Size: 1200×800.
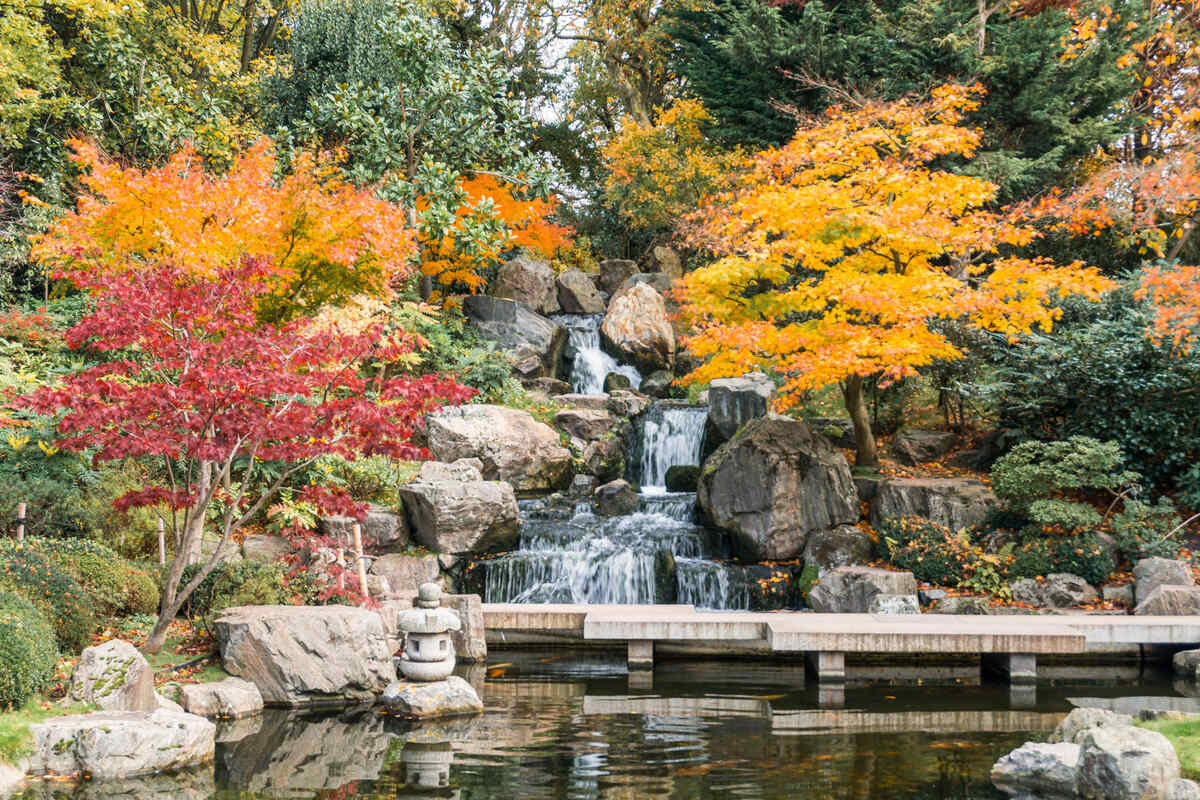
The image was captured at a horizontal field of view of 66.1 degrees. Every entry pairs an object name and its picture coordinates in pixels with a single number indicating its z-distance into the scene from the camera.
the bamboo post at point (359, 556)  9.43
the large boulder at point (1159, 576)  10.71
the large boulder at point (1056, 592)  10.97
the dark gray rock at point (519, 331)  20.08
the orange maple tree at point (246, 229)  12.55
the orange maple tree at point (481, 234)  17.30
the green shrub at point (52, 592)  7.64
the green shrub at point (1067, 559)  11.29
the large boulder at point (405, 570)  11.87
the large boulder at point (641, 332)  20.53
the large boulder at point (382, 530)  12.20
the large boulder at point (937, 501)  12.55
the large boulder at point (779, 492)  12.90
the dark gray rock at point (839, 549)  12.50
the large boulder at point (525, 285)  22.31
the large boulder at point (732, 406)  15.91
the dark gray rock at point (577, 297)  22.84
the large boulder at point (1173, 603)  10.24
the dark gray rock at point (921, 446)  14.70
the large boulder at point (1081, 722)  6.34
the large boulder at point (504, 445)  14.70
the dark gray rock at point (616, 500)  14.47
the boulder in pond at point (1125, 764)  5.34
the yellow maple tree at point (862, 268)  11.46
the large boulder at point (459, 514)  12.31
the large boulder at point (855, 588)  11.10
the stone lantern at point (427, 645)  8.16
